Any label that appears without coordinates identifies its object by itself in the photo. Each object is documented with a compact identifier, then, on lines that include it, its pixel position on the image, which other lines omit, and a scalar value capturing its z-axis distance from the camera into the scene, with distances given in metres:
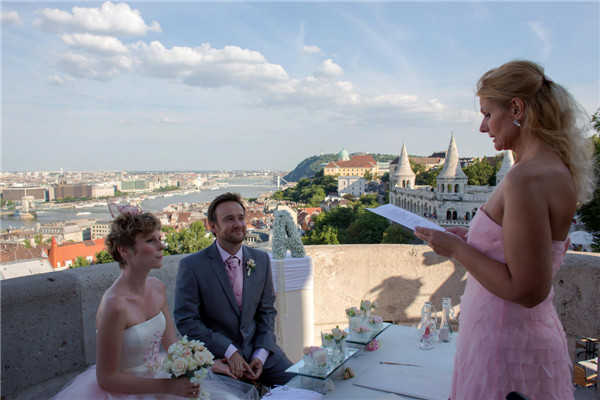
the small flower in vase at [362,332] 2.01
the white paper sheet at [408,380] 1.60
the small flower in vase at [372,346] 1.99
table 1.60
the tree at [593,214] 12.68
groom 1.97
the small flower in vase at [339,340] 1.78
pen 1.83
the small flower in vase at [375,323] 2.14
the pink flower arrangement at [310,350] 1.67
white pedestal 2.77
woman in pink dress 0.95
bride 1.46
